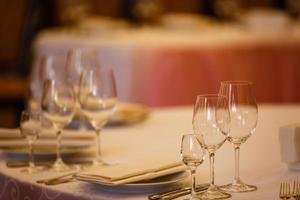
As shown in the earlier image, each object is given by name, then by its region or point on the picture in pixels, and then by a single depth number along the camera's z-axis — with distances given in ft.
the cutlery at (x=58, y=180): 8.05
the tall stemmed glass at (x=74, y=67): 10.11
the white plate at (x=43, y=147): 8.87
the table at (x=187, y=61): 17.67
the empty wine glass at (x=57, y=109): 8.65
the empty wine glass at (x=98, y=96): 8.73
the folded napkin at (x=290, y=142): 8.22
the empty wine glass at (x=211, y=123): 7.59
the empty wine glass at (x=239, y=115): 7.79
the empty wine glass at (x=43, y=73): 10.25
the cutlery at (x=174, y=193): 7.53
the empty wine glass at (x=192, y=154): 7.46
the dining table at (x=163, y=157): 7.75
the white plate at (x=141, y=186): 7.65
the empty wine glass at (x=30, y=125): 8.44
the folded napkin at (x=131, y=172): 7.69
